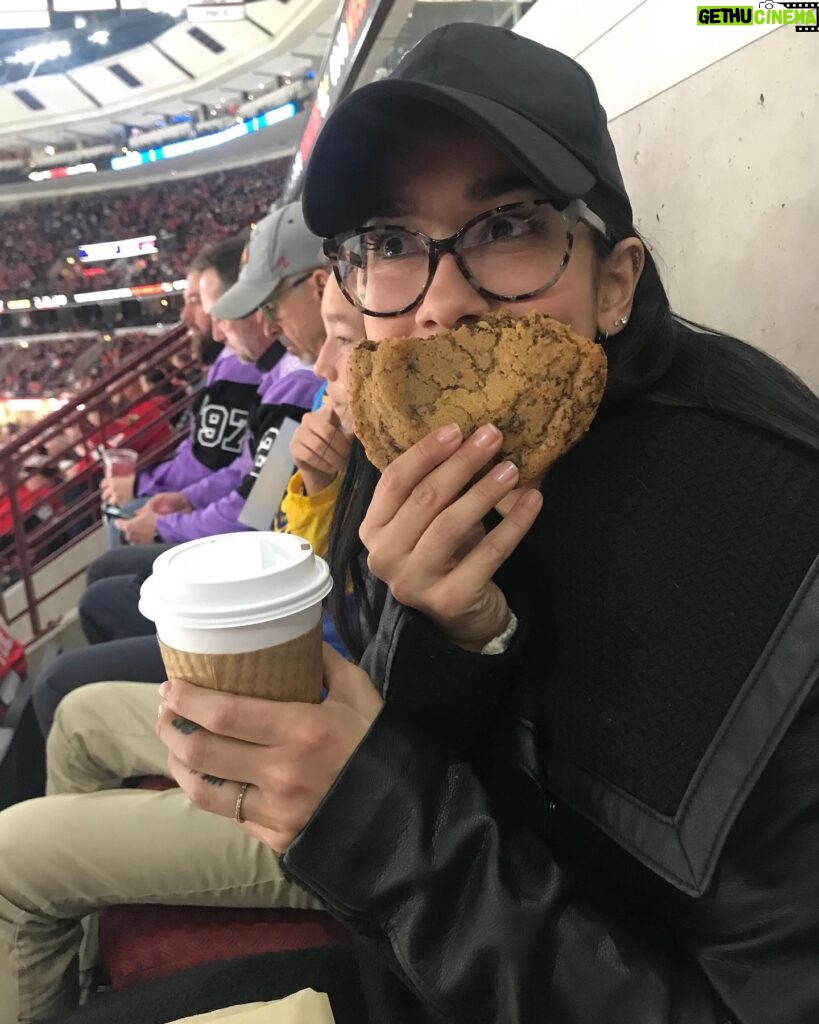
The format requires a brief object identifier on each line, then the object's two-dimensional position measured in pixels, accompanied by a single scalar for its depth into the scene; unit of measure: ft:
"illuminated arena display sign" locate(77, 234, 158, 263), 72.84
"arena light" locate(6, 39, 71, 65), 55.77
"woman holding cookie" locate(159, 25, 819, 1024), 2.14
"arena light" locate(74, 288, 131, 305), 72.38
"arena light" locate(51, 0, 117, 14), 31.81
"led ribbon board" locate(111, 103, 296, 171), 54.76
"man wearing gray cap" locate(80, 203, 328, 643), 7.80
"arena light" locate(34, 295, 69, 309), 74.02
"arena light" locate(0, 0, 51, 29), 32.24
